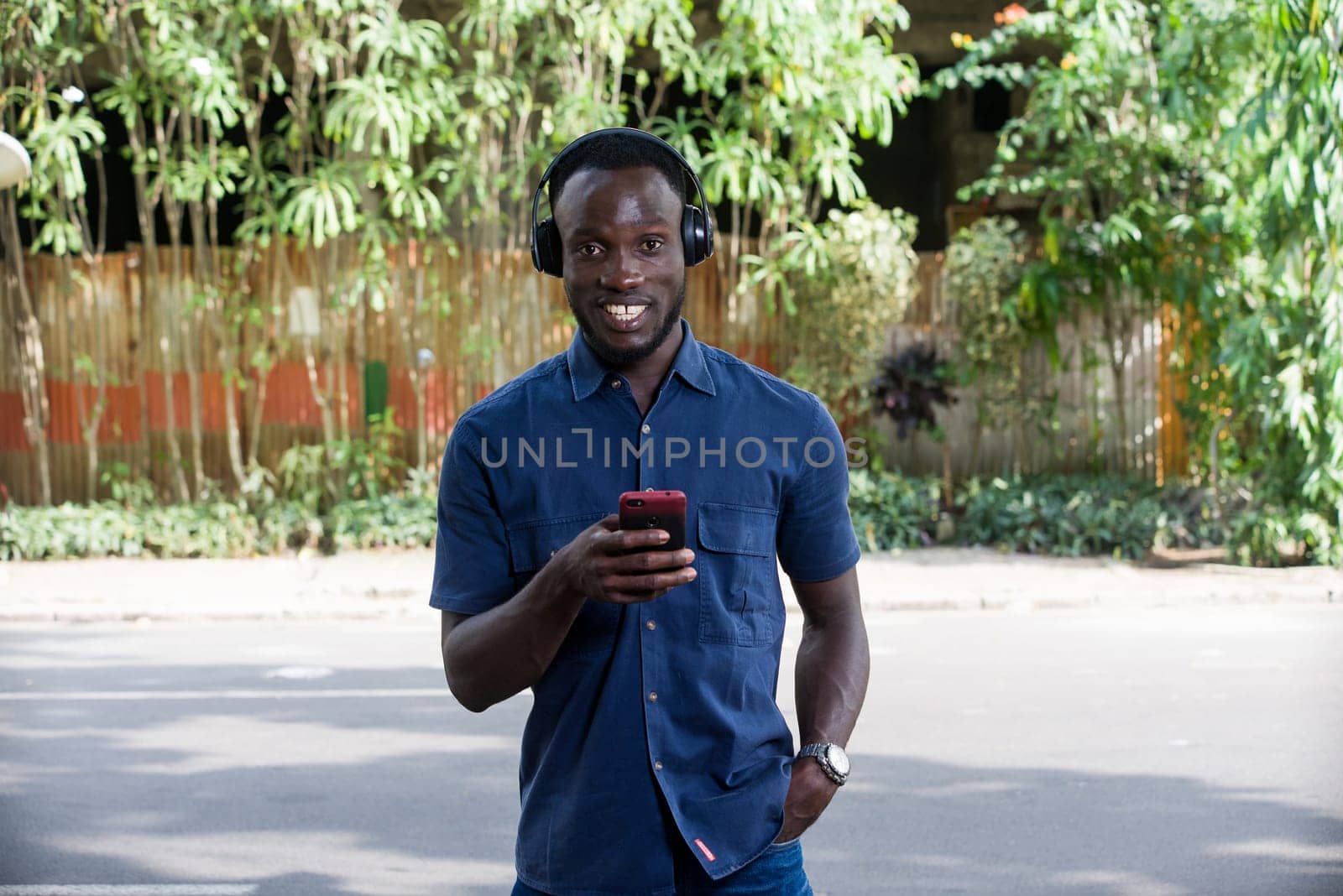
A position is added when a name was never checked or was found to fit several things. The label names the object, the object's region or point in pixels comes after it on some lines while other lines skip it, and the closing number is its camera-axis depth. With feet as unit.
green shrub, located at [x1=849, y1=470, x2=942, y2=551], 42.32
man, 7.41
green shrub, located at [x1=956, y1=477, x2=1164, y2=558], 40.81
